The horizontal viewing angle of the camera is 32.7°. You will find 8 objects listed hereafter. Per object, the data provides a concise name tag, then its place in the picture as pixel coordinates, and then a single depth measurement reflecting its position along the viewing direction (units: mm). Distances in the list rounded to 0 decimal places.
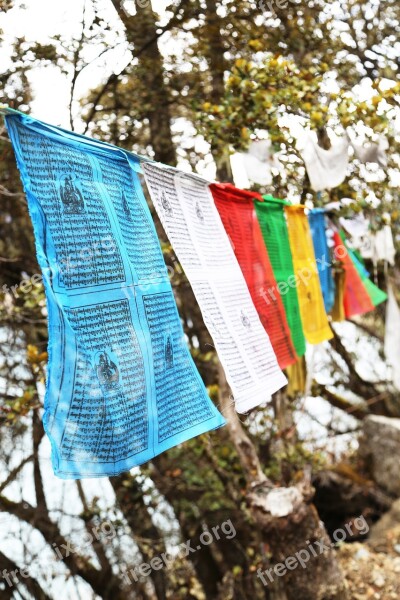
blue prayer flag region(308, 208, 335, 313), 4387
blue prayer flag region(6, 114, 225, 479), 1817
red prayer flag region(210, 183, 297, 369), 3064
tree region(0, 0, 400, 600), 4180
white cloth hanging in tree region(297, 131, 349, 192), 4113
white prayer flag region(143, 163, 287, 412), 2490
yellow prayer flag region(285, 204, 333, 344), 3934
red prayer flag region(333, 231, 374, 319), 4882
